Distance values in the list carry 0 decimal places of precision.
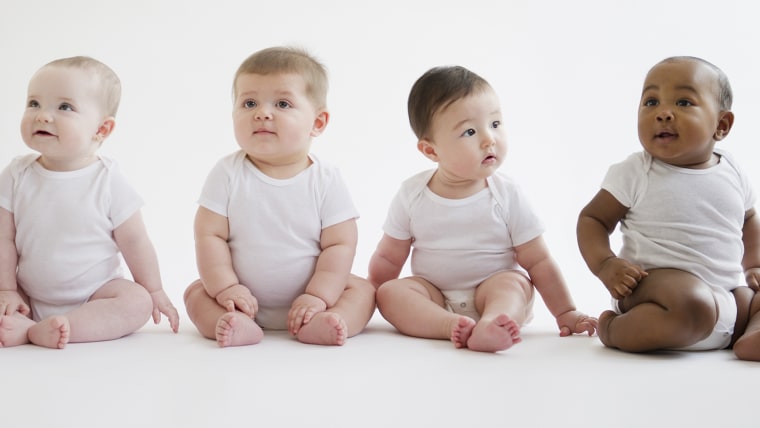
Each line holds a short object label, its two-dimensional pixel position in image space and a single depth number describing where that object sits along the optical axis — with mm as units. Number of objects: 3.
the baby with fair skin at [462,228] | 2418
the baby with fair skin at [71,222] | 2326
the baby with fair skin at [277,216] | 2373
